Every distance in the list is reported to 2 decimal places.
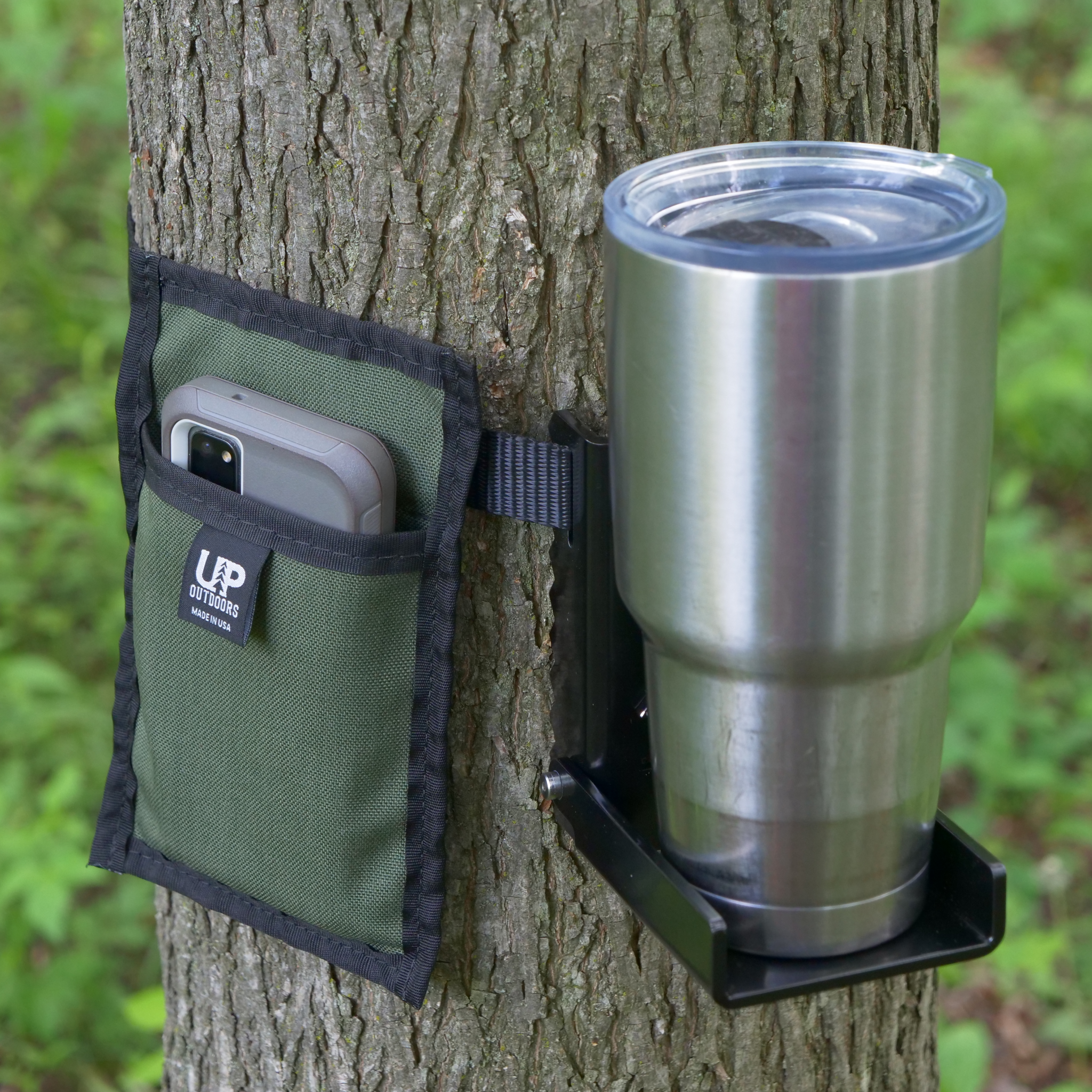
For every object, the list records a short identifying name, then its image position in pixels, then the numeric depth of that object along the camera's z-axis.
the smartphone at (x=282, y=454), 1.30
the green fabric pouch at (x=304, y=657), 1.30
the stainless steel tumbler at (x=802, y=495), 1.20
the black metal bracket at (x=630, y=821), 1.26
